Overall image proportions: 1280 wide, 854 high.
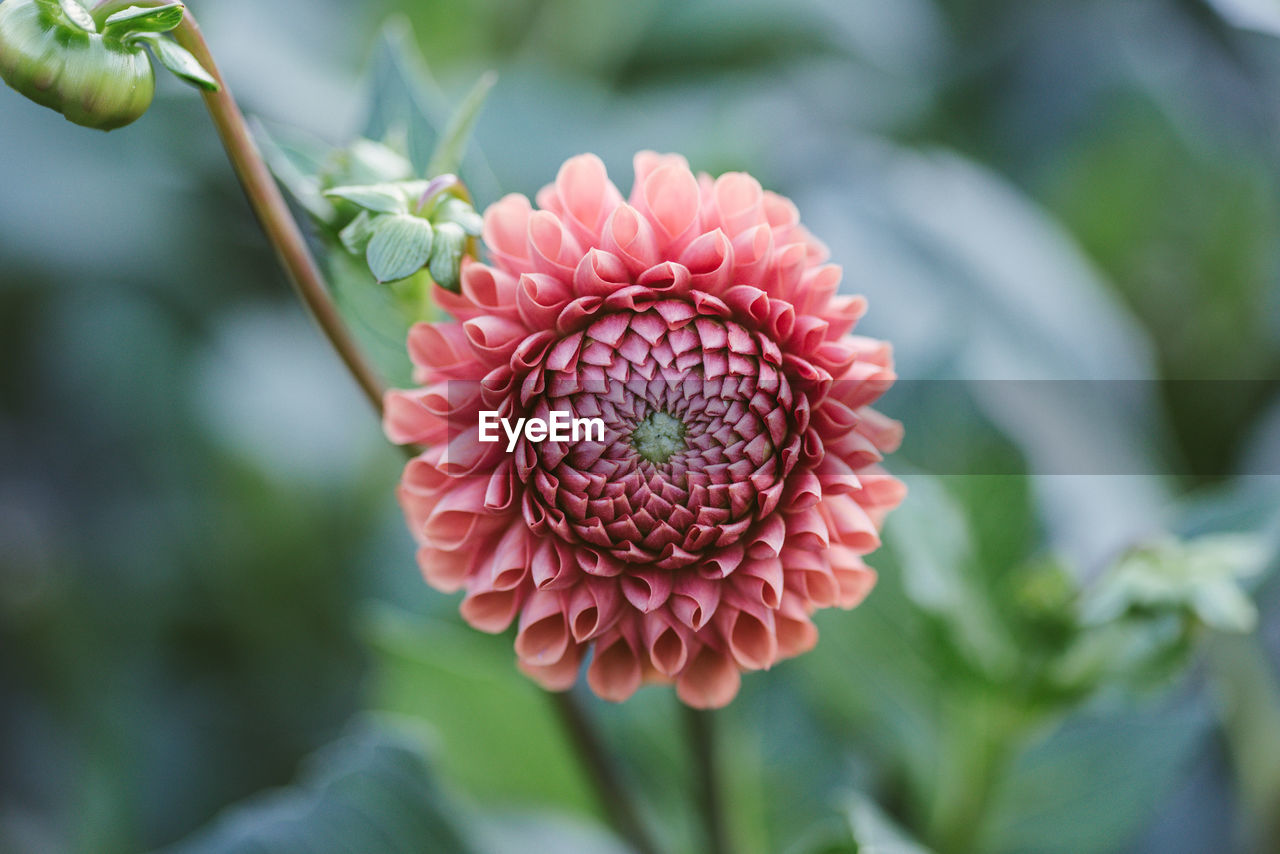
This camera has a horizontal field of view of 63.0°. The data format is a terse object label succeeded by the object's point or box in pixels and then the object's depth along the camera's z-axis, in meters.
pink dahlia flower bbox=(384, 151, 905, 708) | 0.38
